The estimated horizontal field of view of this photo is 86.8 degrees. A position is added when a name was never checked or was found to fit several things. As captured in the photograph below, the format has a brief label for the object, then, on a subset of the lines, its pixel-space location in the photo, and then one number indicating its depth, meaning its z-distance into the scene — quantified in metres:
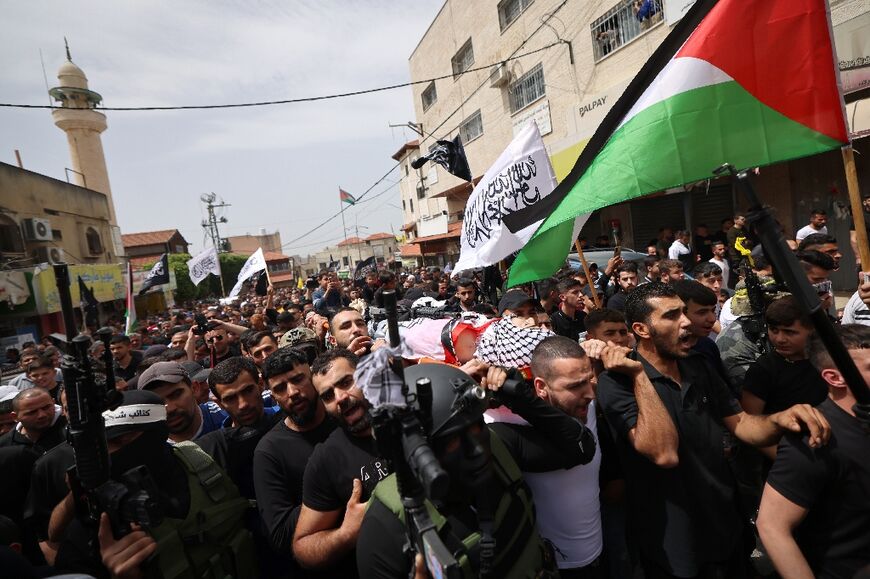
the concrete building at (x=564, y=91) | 9.38
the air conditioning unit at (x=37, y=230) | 19.66
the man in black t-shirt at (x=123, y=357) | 5.67
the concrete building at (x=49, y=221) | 19.03
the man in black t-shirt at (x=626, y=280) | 5.31
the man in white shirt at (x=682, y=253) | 8.39
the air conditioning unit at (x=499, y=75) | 17.11
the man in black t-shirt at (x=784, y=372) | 2.48
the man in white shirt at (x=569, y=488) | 2.06
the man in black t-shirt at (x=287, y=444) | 2.21
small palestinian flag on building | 35.72
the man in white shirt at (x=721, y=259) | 6.86
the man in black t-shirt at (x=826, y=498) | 1.66
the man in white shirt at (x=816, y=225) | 6.82
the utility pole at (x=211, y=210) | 37.92
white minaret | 33.94
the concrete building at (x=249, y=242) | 85.19
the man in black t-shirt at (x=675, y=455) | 2.05
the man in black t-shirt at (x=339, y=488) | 1.90
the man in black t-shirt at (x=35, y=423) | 3.35
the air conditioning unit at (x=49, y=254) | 20.38
